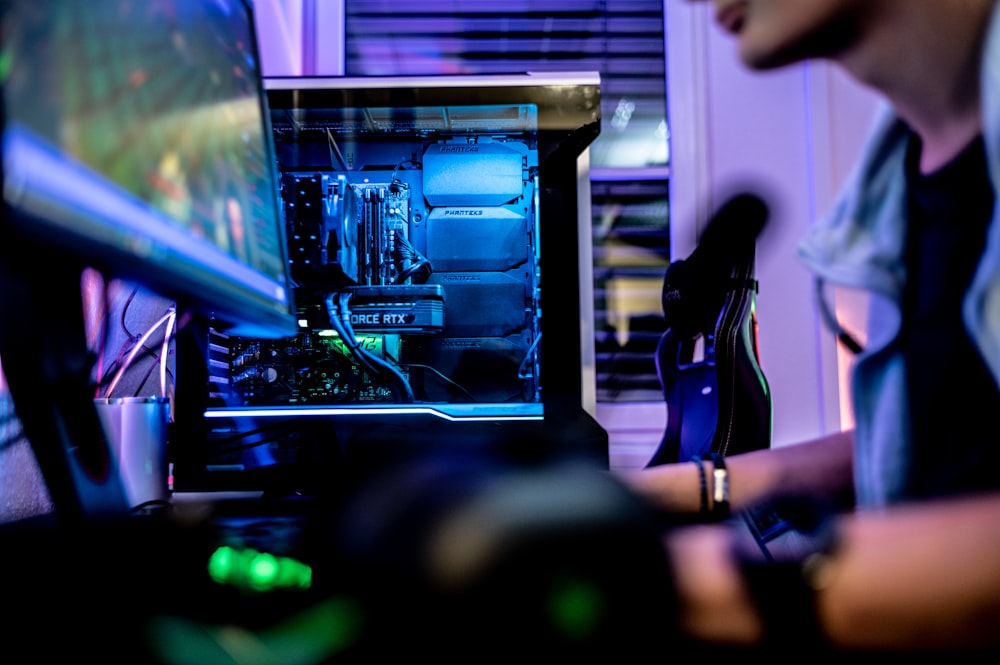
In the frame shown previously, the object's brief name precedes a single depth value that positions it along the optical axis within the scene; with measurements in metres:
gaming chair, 1.19
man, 0.26
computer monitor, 0.30
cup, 0.85
